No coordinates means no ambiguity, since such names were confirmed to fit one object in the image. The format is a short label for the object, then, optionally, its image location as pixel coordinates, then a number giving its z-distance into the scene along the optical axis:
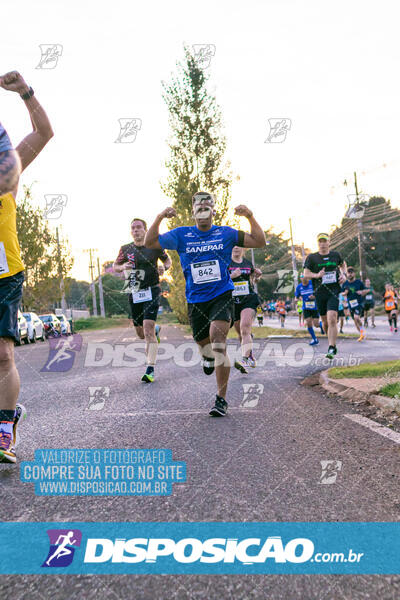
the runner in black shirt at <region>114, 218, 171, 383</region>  7.93
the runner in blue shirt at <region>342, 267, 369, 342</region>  17.53
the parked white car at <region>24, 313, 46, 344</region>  26.11
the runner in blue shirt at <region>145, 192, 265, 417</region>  5.04
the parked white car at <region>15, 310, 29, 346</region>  23.48
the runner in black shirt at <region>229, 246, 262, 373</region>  8.55
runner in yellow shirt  3.21
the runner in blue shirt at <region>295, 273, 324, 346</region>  13.55
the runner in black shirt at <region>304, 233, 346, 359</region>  9.12
